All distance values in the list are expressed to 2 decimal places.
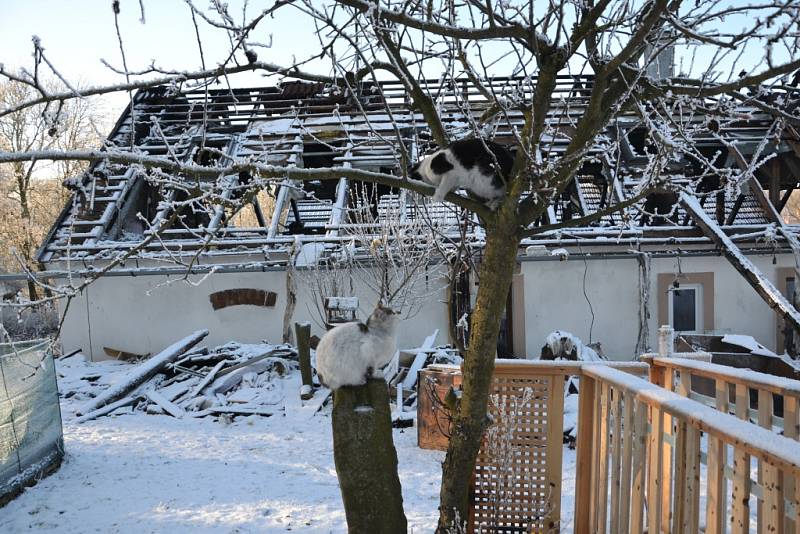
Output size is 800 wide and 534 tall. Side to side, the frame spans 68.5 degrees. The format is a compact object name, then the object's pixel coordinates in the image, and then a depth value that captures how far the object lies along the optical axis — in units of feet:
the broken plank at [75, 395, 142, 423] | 33.58
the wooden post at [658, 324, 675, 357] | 16.80
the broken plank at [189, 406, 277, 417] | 34.12
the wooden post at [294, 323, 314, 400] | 35.91
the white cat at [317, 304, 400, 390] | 12.55
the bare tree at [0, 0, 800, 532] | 10.05
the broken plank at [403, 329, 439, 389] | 35.73
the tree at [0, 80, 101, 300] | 68.44
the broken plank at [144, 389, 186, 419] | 34.45
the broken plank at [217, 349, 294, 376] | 38.91
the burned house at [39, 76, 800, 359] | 41.50
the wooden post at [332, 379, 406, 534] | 12.25
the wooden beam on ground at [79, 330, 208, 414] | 35.45
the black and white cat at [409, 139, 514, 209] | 13.23
